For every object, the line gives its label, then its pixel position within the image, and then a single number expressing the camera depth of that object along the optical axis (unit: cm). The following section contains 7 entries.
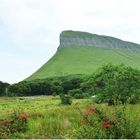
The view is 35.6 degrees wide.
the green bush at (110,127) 588
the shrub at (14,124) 756
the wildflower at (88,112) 653
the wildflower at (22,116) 835
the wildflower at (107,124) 591
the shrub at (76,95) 4681
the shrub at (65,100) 3102
